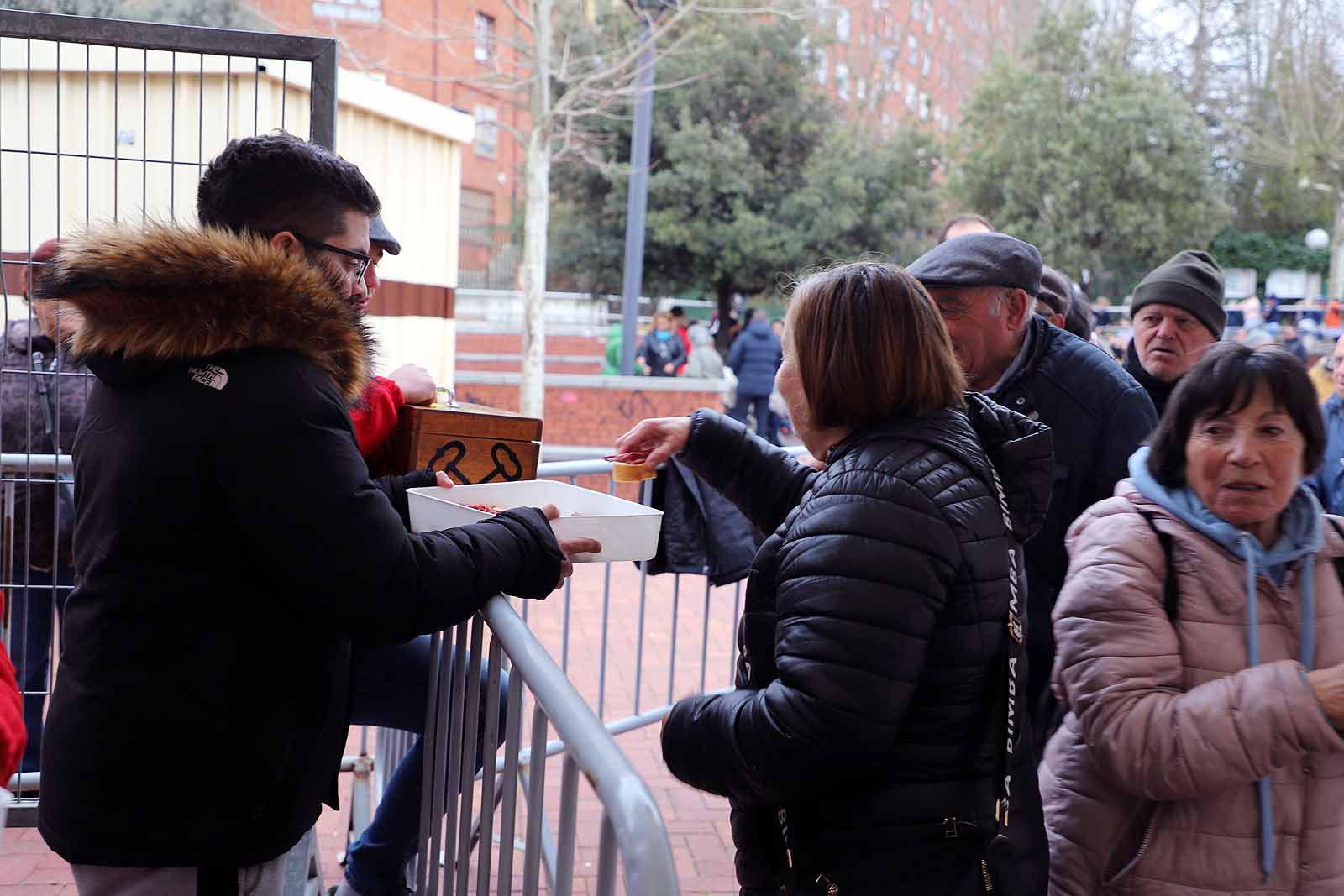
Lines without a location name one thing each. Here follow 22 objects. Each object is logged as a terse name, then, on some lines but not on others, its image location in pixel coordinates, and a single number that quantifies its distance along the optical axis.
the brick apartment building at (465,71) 26.81
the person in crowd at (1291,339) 17.75
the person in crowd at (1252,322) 18.78
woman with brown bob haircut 1.85
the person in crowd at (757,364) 16.36
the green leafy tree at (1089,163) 32.56
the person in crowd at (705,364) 17.69
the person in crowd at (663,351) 18.67
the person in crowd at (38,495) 4.25
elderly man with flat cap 3.11
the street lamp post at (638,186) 15.34
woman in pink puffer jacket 2.11
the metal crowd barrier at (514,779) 1.30
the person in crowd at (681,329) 19.16
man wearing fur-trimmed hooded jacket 1.78
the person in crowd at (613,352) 20.02
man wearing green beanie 4.16
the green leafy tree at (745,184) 25.95
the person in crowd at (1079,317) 4.80
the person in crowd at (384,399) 2.70
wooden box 2.66
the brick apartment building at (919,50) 39.69
